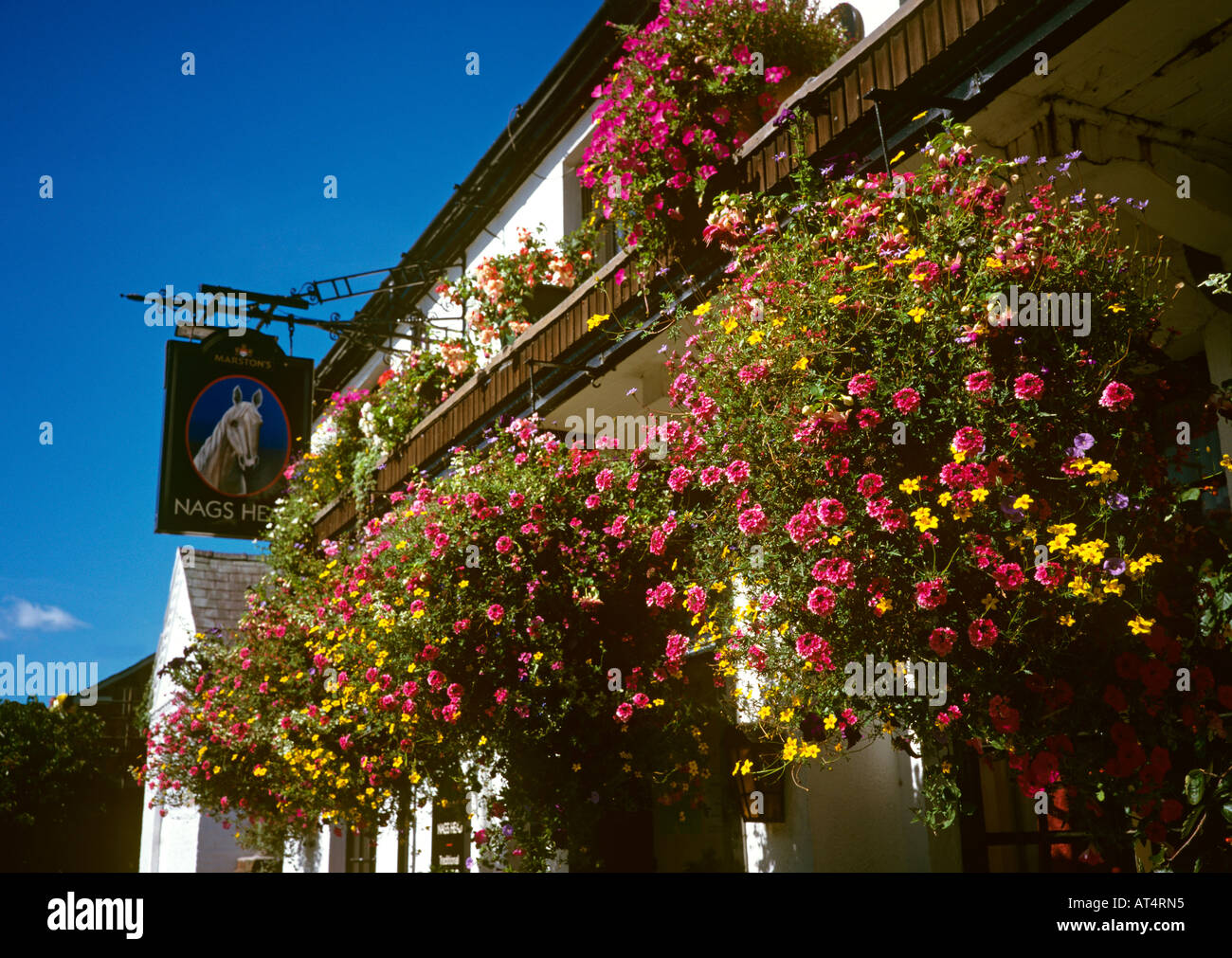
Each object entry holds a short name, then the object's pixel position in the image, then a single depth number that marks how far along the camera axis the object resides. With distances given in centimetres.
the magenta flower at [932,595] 332
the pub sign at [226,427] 1097
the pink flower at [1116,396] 330
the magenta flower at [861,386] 362
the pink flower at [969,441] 336
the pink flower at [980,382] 342
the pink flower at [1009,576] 326
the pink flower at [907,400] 349
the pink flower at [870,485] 350
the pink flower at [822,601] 356
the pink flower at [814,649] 365
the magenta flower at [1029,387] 334
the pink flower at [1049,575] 322
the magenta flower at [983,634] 327
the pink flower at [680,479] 476
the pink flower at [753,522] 383
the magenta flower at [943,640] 333
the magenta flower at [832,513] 355
